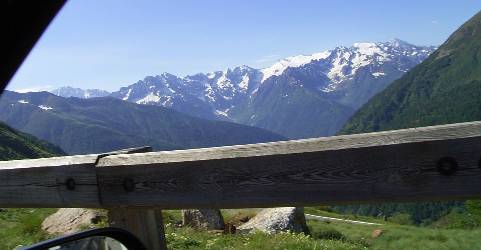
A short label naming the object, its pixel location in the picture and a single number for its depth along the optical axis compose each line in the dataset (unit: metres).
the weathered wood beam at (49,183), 3.71
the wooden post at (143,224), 3.59
